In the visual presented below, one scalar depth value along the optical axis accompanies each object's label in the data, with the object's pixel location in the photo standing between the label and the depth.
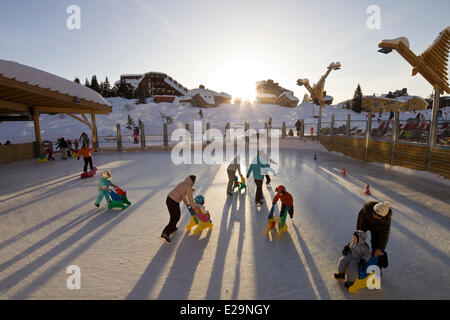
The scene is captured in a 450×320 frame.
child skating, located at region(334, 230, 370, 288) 3.01
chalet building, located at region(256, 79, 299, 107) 65.69
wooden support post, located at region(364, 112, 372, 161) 12.48
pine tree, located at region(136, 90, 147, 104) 52.69
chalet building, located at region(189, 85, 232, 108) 54.19
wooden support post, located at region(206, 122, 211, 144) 20.53
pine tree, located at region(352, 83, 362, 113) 56.03
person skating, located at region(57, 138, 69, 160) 15.27
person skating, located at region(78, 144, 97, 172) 9.66
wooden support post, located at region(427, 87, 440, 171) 8.65
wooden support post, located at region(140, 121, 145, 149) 19.02
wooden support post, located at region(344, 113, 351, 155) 14.57
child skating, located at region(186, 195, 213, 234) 4.65
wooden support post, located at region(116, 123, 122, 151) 18.86
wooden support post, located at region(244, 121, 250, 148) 20.73
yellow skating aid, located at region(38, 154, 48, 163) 14.46
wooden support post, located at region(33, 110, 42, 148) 16.45
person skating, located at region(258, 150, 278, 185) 6.10
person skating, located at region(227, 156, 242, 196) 7.00
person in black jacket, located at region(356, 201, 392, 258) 3.00
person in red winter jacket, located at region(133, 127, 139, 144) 21.67
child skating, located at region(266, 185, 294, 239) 4.54
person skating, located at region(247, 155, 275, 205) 6.02
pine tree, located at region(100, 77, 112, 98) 64.28
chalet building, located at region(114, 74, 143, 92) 68.75
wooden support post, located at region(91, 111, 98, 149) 19.22
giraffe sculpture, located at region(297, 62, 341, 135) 20.97
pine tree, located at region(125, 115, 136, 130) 34.44
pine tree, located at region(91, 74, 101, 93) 58.79
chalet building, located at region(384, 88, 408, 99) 60.27
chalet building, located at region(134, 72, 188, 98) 59.03
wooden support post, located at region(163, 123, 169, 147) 19.02
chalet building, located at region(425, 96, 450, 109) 45.34
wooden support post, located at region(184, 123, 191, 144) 19.47
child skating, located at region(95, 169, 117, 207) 5.94
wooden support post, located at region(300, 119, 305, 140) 21.02
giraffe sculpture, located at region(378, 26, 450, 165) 8.57
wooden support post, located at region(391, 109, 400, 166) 10.46
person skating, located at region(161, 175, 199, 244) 4.32
